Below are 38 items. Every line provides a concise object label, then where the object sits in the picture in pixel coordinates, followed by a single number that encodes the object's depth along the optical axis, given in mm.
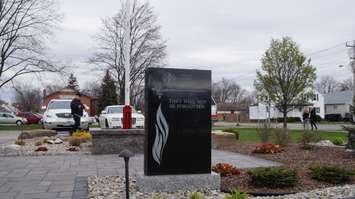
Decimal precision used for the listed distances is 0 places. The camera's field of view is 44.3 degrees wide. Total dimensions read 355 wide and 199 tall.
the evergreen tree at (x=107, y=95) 58788
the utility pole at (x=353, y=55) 42125
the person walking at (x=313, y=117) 28984
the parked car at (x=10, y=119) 52472
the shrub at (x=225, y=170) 8297
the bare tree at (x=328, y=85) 112000
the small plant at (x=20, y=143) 15170
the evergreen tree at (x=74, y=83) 83338
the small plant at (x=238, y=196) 5453
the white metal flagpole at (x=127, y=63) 13682
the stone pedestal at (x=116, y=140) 12750
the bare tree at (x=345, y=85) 101869
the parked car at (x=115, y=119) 17734
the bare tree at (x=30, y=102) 92131
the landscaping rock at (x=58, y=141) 15666
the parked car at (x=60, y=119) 20969
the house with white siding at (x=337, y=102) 83519
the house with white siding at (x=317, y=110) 74250
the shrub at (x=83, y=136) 15371
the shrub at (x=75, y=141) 14648
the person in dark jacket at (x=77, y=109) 17531
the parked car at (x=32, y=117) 53588
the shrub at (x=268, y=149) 12233
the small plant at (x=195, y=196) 5712
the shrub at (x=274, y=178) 7320
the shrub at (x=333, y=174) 7758
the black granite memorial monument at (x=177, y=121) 6926
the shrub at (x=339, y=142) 14752
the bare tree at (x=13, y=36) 36062
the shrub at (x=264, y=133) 15227
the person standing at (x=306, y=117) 25833
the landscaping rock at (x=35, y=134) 18359
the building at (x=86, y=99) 57325
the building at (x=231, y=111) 79188
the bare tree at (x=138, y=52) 44062
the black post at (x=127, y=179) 5664
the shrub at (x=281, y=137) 14305
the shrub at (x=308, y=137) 13555
